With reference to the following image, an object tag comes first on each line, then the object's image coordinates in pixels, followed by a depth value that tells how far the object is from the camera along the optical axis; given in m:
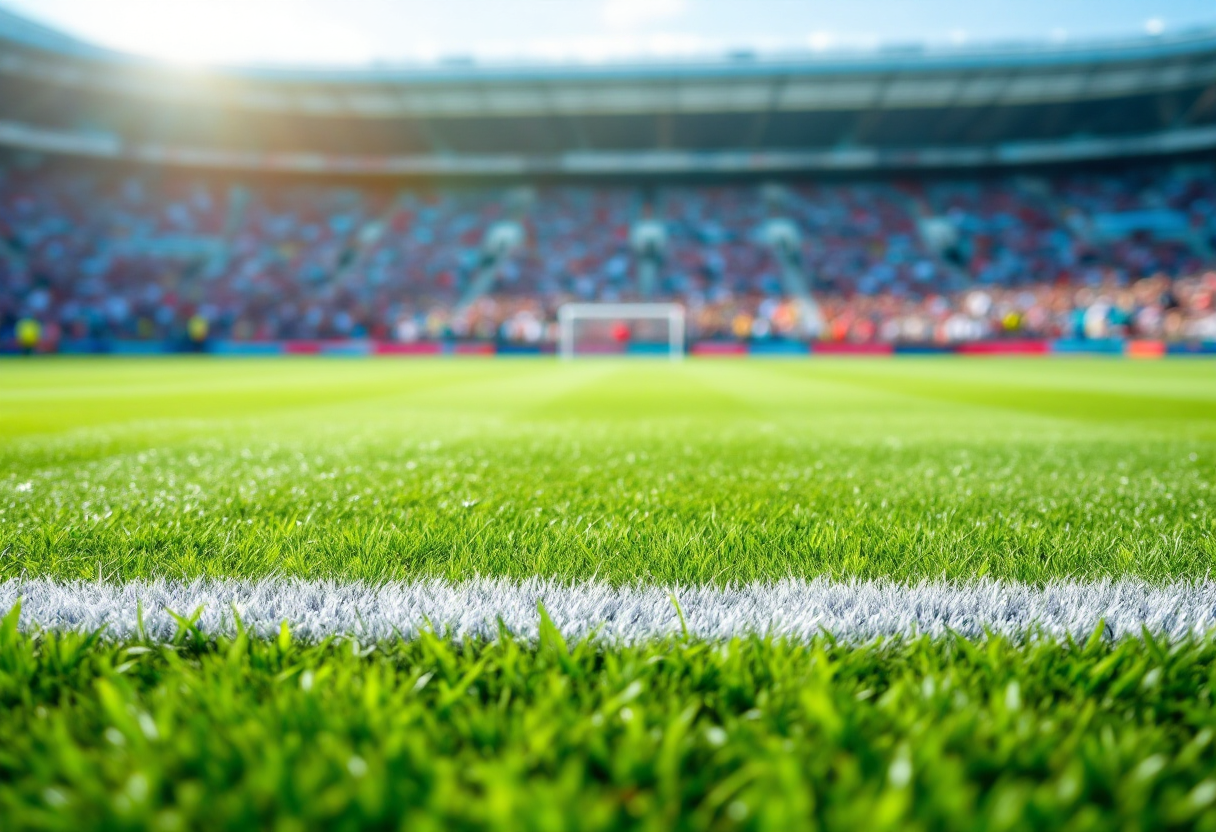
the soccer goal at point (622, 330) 25.22
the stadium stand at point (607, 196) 26.94
